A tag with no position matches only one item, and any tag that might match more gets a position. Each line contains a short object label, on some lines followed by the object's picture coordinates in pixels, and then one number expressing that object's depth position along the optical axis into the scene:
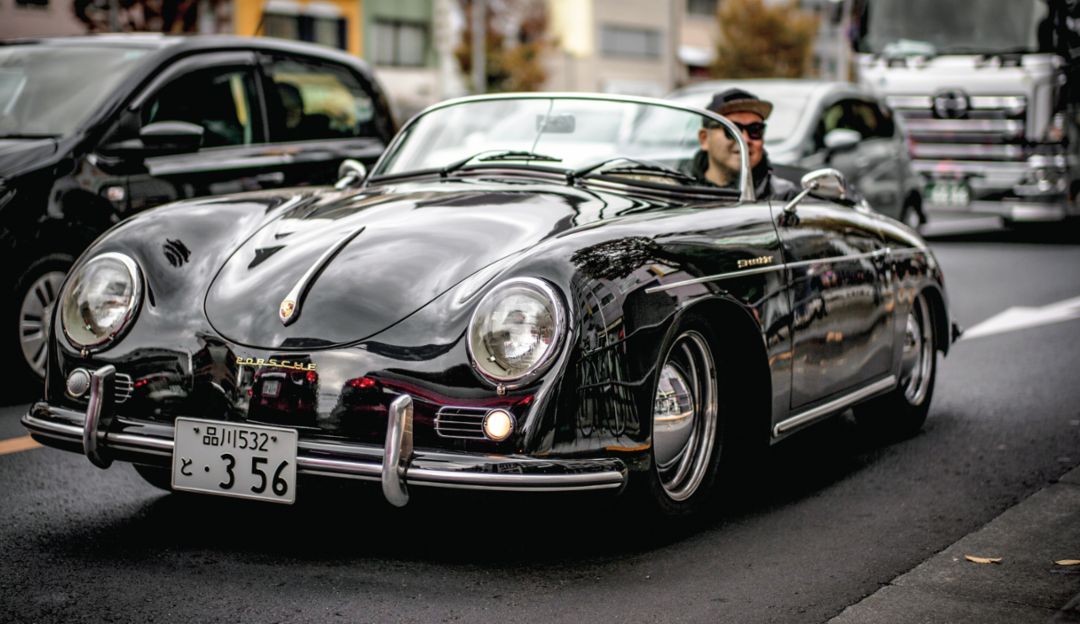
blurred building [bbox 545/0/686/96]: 52.41
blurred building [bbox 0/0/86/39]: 26.80
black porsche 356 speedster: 3.64
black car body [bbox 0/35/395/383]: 6.48
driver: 5.16
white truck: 15.48
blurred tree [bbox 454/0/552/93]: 43.97
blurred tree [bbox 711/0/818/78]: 53.34
